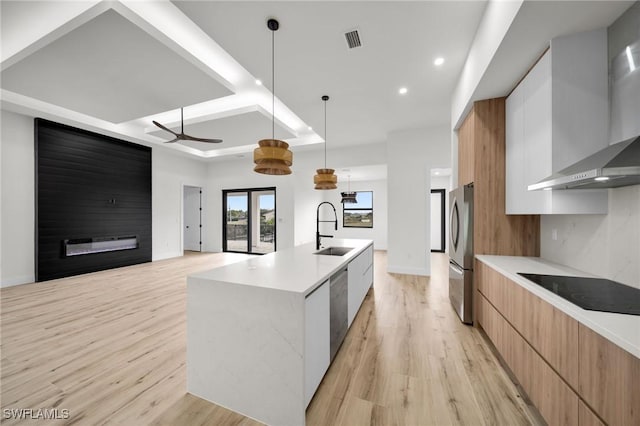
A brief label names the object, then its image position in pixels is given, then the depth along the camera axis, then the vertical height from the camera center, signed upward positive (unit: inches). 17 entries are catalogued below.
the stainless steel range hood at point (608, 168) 41.2 +8.8
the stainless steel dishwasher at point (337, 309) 73.4 -33.5
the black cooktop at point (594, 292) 44.4 -18.4
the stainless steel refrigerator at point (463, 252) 101.7 -18.4
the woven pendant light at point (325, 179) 125.4 +17.9
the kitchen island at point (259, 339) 52.1 -31.5
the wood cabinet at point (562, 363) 34.5 -29.9
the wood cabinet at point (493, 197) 95.6 +6.5
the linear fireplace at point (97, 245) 180.4 -28.5
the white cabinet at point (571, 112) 62.6 +28.4
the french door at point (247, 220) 299.0 -11.3
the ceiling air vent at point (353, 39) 88.7 +69.1
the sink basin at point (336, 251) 111.0 -19.3
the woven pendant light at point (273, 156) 76.4 +18.8
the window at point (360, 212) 341.4 -0.2
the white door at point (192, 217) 315.6 -7.1
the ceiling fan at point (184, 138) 143.3 +47.2
